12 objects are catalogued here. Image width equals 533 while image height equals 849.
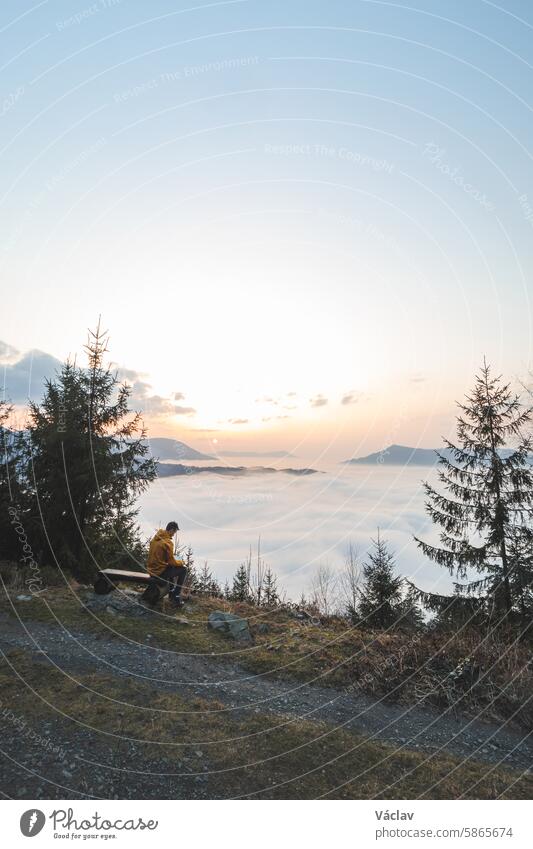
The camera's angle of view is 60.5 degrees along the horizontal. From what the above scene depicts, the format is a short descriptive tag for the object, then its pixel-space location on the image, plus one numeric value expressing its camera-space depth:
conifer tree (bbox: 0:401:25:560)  15.24
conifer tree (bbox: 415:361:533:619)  17.09
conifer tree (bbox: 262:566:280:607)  23.23
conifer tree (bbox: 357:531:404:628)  17.38
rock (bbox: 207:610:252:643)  10.23
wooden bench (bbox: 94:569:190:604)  11.40
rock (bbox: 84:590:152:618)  11.08
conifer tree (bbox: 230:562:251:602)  27.77
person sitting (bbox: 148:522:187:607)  11.47
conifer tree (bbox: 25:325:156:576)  15.35
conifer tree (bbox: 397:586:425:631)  17.65
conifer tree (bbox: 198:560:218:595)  23.00
